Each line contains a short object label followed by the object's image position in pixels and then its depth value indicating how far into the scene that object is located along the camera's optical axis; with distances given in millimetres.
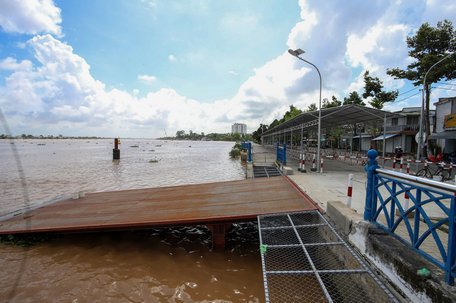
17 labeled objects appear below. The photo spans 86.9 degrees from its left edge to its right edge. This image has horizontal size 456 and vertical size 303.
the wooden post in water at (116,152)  32378
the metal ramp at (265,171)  12539
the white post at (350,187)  4912
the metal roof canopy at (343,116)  12844
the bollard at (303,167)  12096
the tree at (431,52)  17422
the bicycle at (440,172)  9641
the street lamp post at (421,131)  14152
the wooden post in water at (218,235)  5242
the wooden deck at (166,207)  5035
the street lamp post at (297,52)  11179
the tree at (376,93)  26320
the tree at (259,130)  88812
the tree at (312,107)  48906
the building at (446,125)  17694
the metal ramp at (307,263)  2943
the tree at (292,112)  51934
